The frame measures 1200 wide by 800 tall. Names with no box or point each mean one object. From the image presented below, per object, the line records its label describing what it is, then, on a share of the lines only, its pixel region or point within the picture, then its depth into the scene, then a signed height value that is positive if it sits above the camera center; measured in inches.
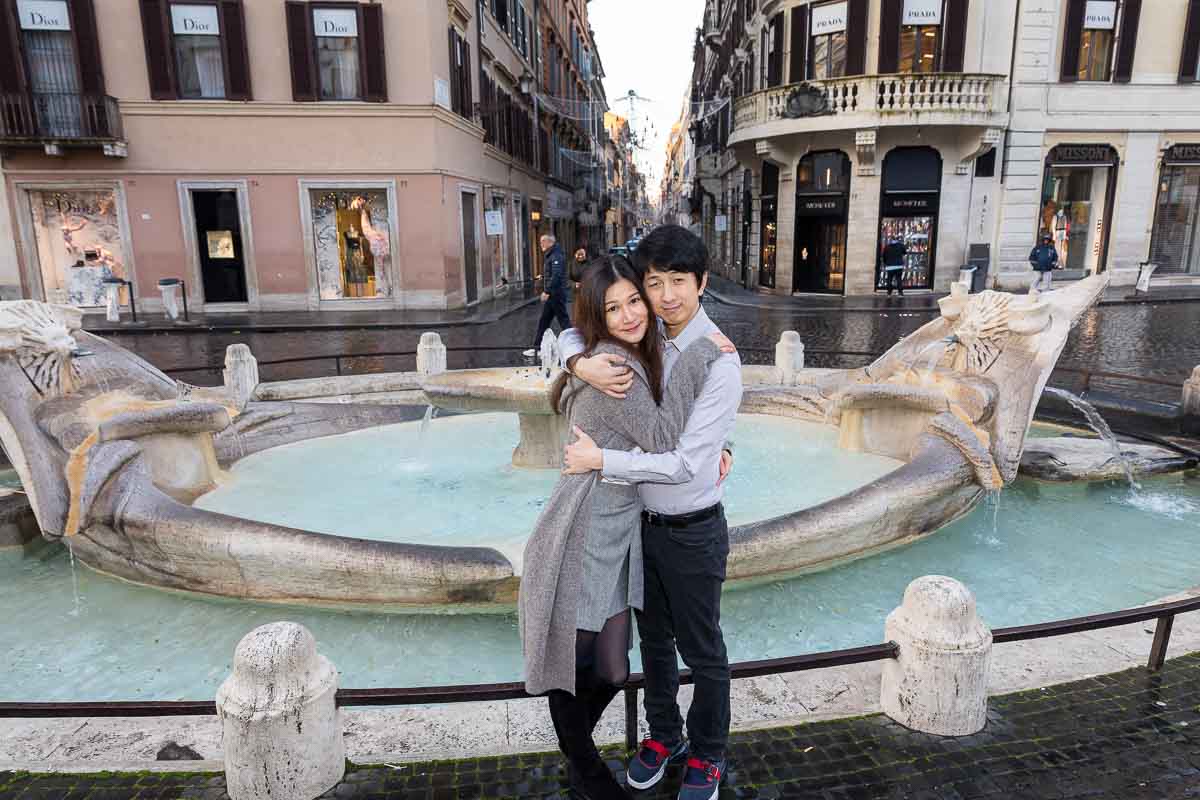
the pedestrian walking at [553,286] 464.8 -30.0
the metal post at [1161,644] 128.0 -67.1
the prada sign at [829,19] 866.1 +227.1
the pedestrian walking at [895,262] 872.9 -33.8
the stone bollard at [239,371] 329.7 -54.2
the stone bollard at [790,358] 348.8 -54.0
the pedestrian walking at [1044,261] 808.3 -32.2
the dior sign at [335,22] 740.0 +195.1
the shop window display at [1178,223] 936.9 +5.0
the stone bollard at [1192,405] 294.7 -65.0
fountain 163.0 -57.2
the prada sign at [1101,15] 865.5 +226.7
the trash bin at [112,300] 697.0 -51.7
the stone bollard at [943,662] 118.7 -63.1
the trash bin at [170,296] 712.4 -50.4
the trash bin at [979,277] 863.1 -51.7
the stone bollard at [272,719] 104.7 -62.0
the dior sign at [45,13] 709.9 +197.4
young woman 86.6 -31.1
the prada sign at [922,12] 834.8 +223.1
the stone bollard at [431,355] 365.4 -53.9
